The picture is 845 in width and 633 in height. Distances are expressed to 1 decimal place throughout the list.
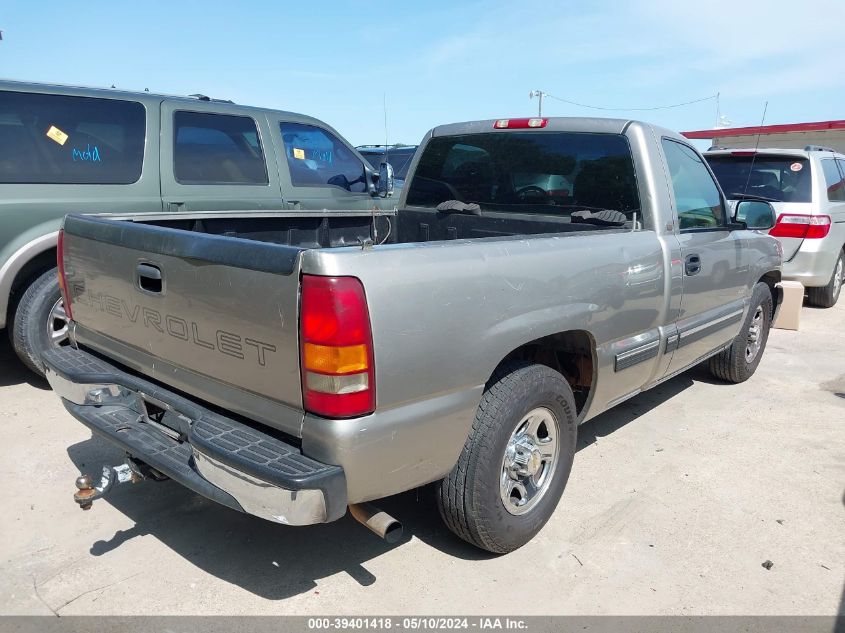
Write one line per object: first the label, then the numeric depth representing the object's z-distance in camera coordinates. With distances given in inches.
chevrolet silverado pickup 84.6
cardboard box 278.1
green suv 174.2
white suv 291.7
